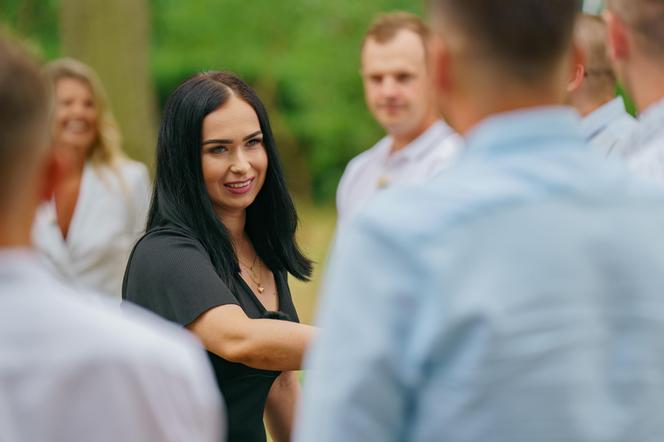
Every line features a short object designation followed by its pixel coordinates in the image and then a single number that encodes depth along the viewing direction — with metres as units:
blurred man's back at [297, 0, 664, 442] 2.88
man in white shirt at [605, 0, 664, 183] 3.95
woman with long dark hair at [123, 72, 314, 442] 5.55
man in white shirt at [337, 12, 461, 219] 9.63
